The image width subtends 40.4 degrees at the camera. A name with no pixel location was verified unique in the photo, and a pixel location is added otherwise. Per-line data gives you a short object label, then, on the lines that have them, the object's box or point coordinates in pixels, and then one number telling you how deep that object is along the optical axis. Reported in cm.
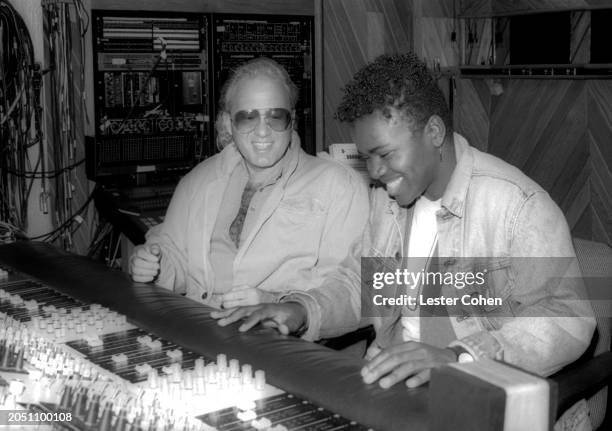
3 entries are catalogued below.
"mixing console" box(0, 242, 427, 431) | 158
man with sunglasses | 271
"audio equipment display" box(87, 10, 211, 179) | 474
